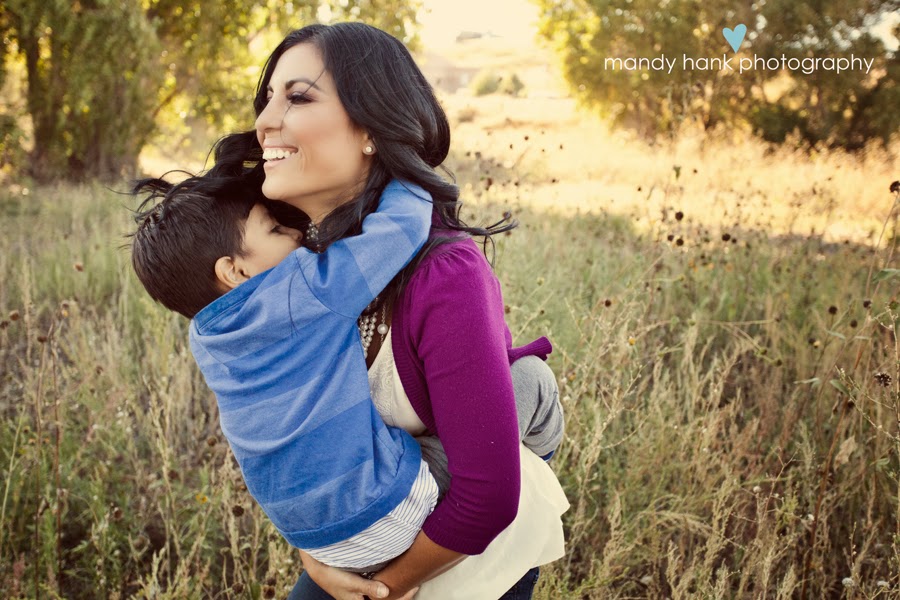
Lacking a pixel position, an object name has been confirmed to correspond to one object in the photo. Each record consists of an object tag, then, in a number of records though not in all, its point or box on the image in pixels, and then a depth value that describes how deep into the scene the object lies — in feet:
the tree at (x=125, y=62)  26.27
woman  3.65
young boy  3.81
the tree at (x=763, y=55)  45.44
